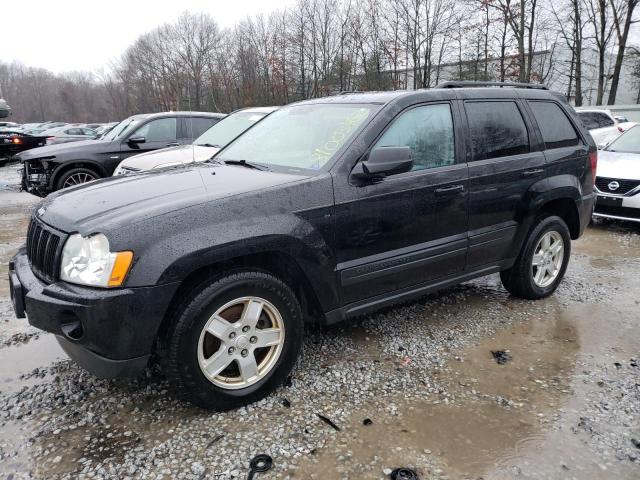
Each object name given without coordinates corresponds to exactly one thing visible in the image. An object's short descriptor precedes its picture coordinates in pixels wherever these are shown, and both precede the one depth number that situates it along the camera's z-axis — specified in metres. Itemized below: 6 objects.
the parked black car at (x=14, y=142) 15.70
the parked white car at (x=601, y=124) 14.55
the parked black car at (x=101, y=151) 8.34
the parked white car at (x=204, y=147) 6.77
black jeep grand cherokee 2.45
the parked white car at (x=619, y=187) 7.16
